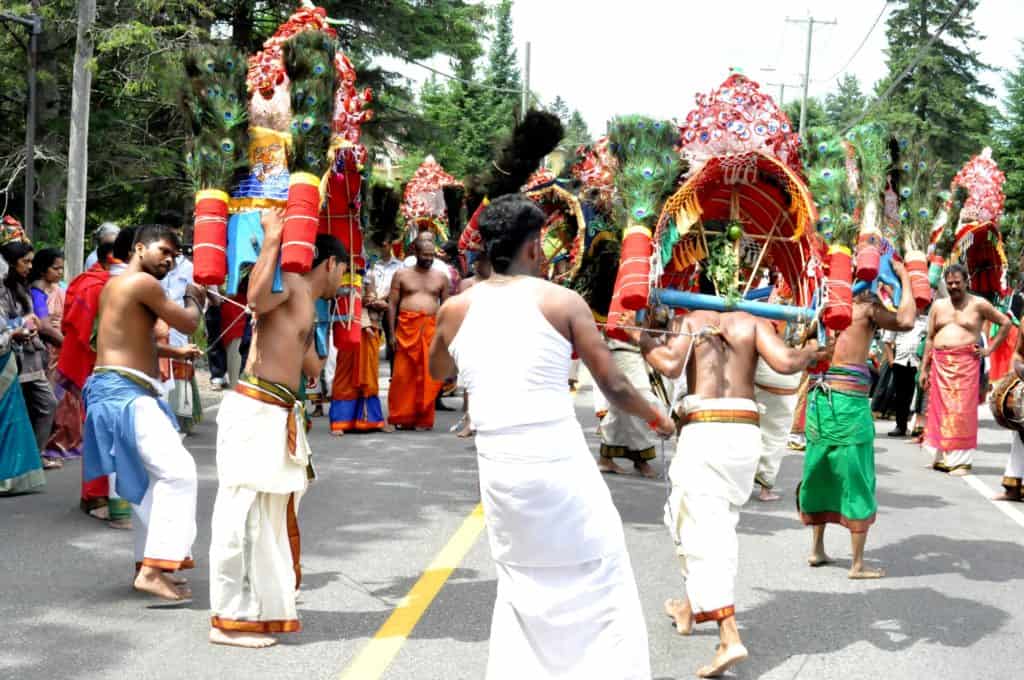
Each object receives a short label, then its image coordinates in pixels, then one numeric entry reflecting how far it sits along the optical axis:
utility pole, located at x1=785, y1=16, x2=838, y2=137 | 41.51
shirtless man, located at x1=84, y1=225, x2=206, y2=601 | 5.73
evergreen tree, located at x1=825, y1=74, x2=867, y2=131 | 72.25
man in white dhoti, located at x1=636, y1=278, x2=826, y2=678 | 5.24
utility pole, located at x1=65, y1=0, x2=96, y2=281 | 15.77
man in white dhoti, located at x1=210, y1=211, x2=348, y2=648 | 5.20
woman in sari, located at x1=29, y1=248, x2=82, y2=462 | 9.70
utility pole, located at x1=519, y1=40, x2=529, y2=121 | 40.59
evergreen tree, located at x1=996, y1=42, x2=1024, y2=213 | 39.78
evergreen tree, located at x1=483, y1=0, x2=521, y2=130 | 50.78
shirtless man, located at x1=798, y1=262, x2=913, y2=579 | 6.82
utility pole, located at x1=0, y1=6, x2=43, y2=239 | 17.34
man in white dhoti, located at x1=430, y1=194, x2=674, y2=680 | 4.03
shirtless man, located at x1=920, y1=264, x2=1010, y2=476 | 11.12
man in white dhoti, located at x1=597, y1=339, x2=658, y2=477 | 9.83
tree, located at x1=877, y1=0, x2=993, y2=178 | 43.22
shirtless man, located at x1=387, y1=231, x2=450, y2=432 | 12.30
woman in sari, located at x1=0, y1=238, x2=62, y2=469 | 8.93
